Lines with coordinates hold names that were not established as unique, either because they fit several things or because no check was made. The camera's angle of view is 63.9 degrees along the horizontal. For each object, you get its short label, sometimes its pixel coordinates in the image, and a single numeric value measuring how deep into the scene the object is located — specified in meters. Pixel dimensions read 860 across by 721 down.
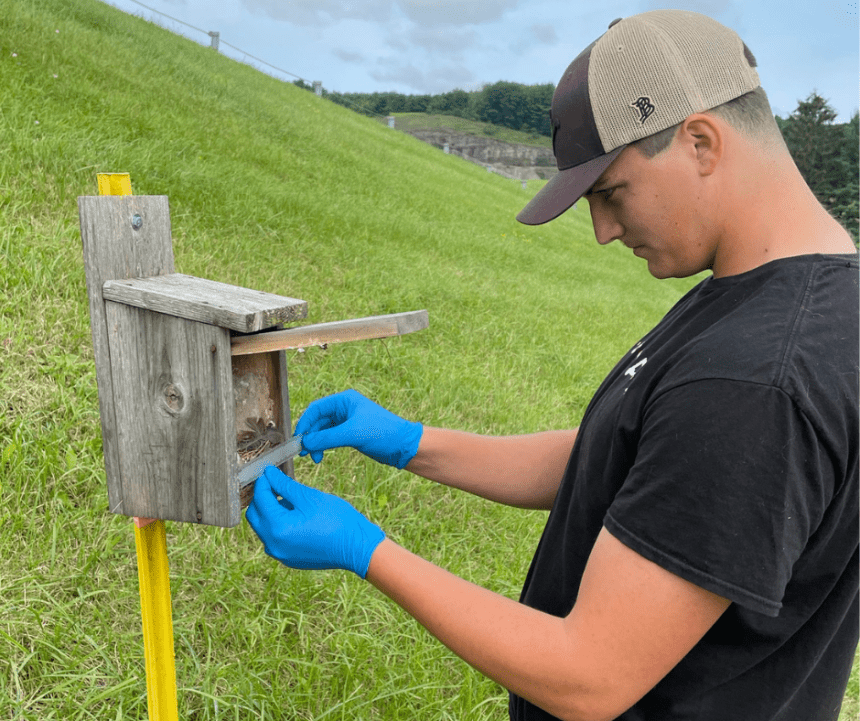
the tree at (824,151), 38.91
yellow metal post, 1.34
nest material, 1.46
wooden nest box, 1.23
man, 0.85
